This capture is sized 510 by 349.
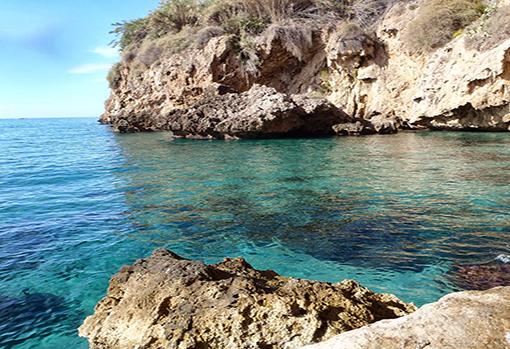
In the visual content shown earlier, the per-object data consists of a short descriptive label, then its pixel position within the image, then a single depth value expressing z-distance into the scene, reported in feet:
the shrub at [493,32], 49.85
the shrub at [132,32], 116.06
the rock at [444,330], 4.71
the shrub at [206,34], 89.66
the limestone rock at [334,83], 53.52
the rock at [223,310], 6.36
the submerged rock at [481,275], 12.46
